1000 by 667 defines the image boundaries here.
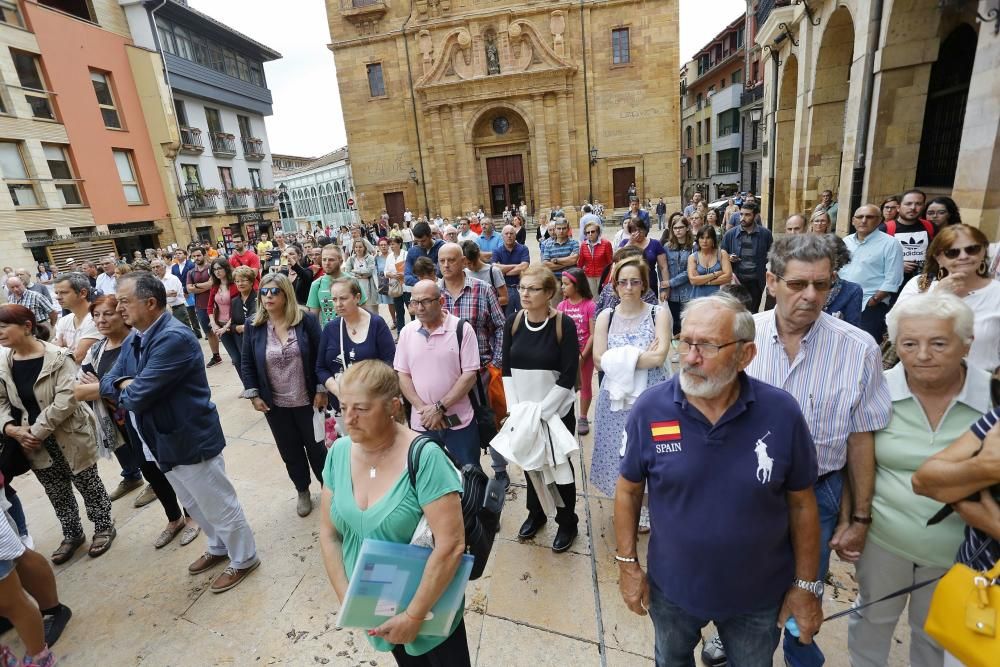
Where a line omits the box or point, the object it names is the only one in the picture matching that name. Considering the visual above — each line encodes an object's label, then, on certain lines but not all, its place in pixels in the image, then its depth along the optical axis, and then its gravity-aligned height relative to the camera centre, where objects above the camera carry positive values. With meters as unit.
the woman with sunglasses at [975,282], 2.60 -0.66
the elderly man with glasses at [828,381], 1.80 -0.80
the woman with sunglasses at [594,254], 6.34 -0.74
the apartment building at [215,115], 20.17 +5.78
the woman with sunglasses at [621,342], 3.05 -0.96
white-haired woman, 1.63 -1.00
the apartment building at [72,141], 14.77 +3.63
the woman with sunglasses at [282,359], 3.52 -0.99
